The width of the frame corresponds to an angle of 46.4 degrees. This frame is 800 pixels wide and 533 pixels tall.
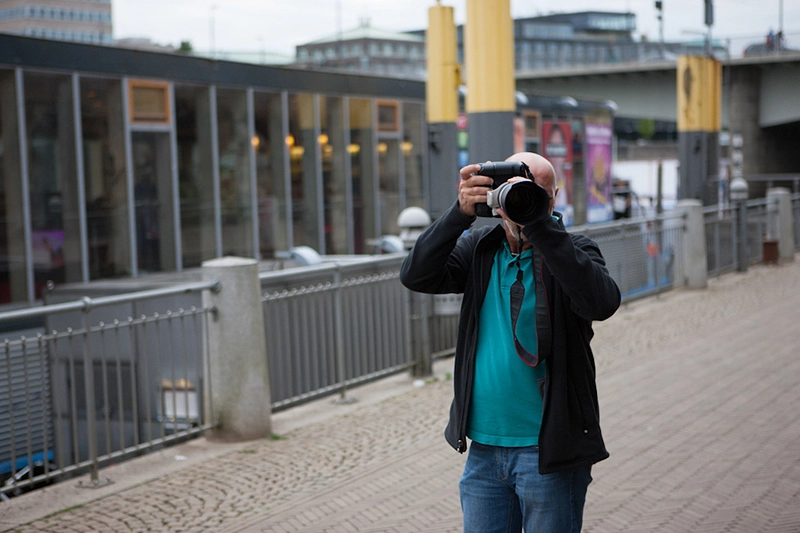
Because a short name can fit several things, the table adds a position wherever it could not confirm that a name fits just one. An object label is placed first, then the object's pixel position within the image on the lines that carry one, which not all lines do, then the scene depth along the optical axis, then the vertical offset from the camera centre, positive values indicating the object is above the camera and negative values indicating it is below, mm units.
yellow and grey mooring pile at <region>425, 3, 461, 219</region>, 14836 +1598
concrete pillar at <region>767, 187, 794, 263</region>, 18781 -734
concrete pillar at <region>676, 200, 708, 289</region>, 15102 -796
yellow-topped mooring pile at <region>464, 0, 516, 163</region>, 9609 +1260
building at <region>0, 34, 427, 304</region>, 15391 +979
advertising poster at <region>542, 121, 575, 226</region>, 29938 +1450
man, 2748 -524
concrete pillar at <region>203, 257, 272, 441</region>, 6840 -1060
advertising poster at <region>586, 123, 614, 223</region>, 32094 +799
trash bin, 18328 -1205
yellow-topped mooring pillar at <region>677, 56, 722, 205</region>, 21031 +1399
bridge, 38969 +4453
